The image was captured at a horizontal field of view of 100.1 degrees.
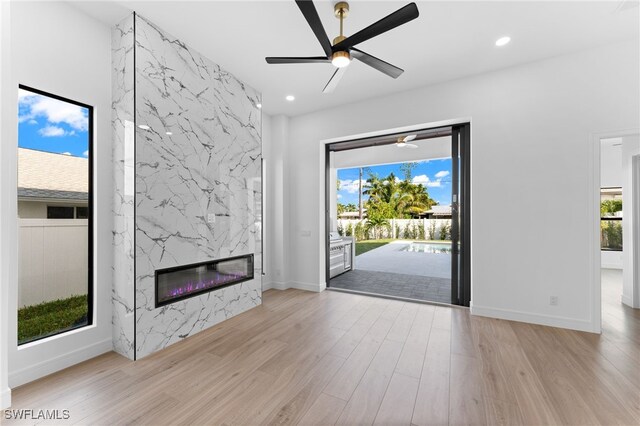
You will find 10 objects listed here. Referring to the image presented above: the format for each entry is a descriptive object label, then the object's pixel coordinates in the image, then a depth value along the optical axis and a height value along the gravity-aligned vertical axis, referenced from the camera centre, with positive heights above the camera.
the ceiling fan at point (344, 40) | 1.93 +1.44
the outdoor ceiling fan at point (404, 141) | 4.78 +1.51
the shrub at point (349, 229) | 11.68 -0.72
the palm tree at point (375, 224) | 12.10 -0.52
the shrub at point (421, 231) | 11.15 -0.78
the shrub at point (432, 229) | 10.84 -0.68
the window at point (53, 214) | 2.25 -0.01
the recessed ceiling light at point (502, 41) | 2.85 +1.85
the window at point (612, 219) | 6.07 -0.17
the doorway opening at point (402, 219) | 3.95 -0.21
